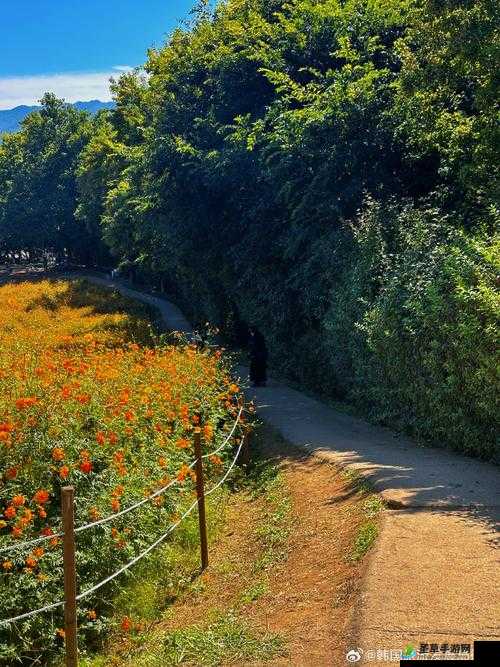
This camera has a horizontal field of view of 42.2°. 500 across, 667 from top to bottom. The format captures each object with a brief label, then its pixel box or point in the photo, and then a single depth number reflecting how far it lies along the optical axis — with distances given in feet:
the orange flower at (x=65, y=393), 22.36
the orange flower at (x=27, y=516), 15.57
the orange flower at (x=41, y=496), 15.98
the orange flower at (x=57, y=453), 17.83
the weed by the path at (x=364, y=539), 18.41
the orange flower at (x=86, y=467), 18.16
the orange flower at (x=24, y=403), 19.70
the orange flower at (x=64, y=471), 17.63
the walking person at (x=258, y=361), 51.31
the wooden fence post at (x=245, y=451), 34.10
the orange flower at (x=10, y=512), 15.47
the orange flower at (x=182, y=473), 20.12
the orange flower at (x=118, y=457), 20.03
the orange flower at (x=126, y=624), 17.04
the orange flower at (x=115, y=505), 18.14
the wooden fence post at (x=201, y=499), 22.13
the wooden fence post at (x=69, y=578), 13.48
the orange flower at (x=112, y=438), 20.70
